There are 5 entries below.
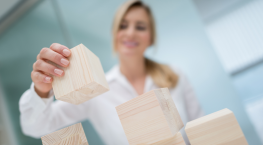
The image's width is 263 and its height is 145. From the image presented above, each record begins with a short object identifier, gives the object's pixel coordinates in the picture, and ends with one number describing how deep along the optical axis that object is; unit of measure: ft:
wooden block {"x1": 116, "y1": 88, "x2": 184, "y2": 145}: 1.07
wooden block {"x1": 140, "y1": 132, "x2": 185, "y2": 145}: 1.10
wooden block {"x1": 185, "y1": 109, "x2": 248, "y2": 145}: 1.10
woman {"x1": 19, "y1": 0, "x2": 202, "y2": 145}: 1.89
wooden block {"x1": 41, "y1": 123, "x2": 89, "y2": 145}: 1.23
